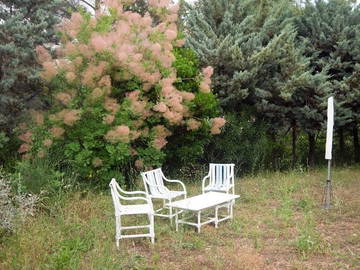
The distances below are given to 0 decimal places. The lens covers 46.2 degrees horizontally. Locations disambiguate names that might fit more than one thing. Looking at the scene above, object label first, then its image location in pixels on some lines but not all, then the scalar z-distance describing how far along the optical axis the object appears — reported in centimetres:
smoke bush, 718
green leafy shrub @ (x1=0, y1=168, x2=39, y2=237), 465
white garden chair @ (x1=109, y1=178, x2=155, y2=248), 513
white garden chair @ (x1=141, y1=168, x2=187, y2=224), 639
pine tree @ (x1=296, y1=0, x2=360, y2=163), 1019
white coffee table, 568
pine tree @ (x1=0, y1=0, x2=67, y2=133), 754
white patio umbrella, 670
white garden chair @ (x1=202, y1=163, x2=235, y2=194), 717
